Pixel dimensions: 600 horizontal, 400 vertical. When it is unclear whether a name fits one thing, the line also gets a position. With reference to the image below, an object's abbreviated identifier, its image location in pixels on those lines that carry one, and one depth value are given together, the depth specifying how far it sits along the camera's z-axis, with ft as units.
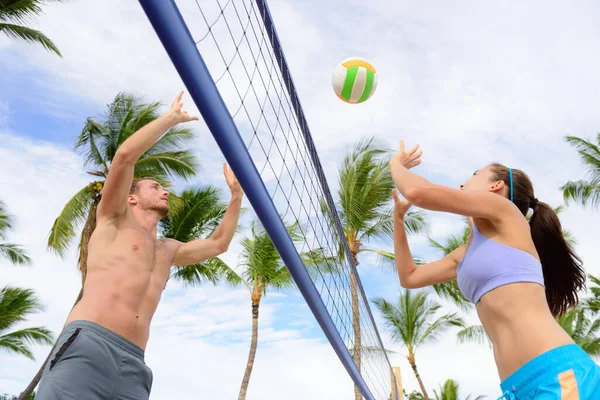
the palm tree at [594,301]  68.03
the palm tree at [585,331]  68.80
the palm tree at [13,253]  65.27
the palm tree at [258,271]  59.47
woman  5.59
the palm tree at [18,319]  67.00
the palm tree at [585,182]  62.75
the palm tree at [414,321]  74.33
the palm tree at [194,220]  55.21
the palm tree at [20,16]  39.14
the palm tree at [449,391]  82.94
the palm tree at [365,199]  57.00
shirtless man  7.75
